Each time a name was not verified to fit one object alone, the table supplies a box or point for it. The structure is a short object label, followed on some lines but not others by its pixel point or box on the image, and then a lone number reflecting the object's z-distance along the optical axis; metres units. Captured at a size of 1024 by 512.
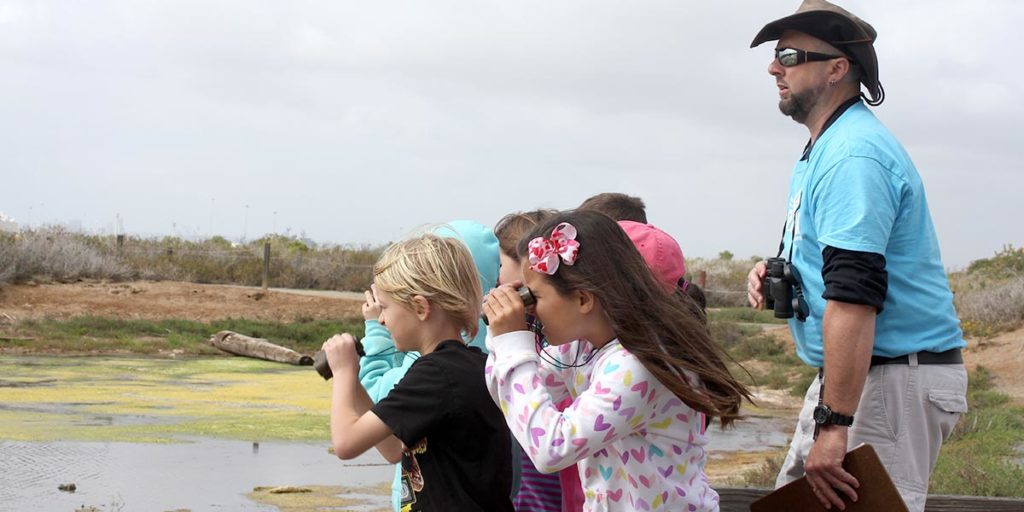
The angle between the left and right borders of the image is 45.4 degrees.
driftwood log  18.39
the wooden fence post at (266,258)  28.73
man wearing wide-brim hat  3.20
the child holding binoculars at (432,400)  3.02
